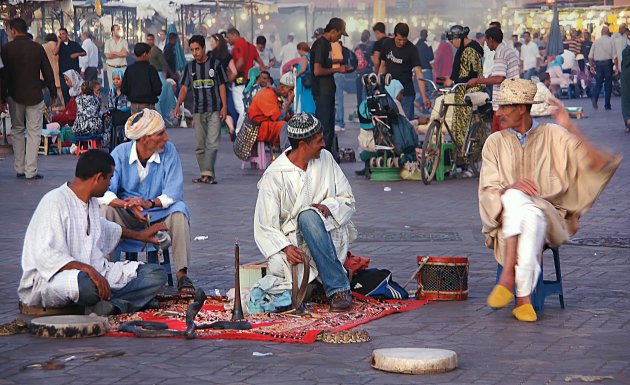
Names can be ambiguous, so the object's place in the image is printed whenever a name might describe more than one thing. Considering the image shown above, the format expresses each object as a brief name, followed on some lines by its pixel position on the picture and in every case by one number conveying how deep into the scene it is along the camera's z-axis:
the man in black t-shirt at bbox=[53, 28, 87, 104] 27.88
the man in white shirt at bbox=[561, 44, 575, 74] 38.00
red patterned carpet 7.18
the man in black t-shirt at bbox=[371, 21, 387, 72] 19.70
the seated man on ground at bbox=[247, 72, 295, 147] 17.12
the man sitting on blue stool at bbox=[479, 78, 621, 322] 7.76
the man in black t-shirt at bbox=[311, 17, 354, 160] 17.28
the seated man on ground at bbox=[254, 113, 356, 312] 8.02
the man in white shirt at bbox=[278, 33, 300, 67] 34.31
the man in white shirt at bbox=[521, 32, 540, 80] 36.56
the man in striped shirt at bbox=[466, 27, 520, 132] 15.59
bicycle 15.61
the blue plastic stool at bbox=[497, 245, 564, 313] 7.80
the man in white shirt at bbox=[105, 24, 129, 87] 29.06
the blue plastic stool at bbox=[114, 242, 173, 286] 8.66
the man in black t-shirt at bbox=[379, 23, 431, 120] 18.77
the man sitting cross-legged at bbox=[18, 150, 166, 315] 7.73
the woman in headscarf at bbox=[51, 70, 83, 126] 21.55
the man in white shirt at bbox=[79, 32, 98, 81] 30.83
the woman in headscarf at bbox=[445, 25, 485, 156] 16.22
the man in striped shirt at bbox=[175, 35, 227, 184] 16.25
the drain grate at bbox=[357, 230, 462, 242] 11.16
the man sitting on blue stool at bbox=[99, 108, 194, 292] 8.69
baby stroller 15.81
